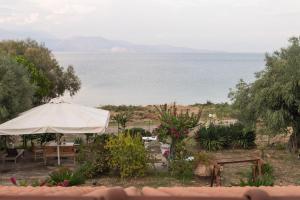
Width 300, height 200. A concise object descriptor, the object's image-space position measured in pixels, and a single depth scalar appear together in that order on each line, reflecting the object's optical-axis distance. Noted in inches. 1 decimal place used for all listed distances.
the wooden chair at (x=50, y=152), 599.3
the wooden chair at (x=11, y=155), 605.3
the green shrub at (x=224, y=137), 713.9
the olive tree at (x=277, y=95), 616.5
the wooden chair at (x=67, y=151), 598.2
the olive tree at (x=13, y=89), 722.2
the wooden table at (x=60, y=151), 598.2
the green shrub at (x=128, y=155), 483.2
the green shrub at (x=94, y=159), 492.1
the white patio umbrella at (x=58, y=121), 544.1
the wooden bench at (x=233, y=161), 413.8
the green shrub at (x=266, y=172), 444.1
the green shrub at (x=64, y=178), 376.7
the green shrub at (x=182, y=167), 478.3
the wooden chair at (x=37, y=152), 643.5
